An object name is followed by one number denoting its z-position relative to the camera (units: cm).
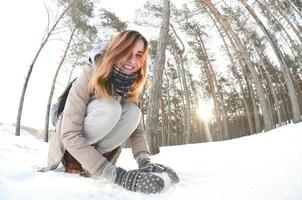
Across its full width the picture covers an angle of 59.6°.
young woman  165
